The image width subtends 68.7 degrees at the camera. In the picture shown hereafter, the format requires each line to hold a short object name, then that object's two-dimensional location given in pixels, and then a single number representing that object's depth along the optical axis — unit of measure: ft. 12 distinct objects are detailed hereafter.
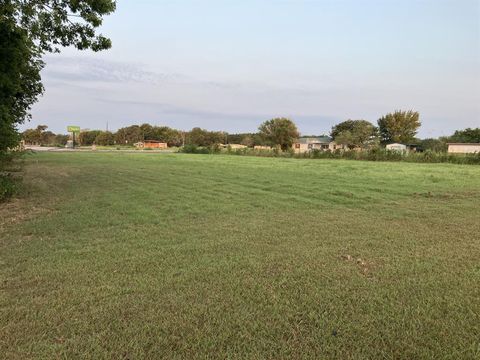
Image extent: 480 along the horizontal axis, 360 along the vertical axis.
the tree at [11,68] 25.26
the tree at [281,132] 245.65
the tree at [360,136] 234.99
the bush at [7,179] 28.14
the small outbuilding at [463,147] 208.17
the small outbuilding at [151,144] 288.51
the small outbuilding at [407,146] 230.73
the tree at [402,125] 255.70
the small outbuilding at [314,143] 280.96
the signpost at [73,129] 255.80
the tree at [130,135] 322.34
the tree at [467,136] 241.35
